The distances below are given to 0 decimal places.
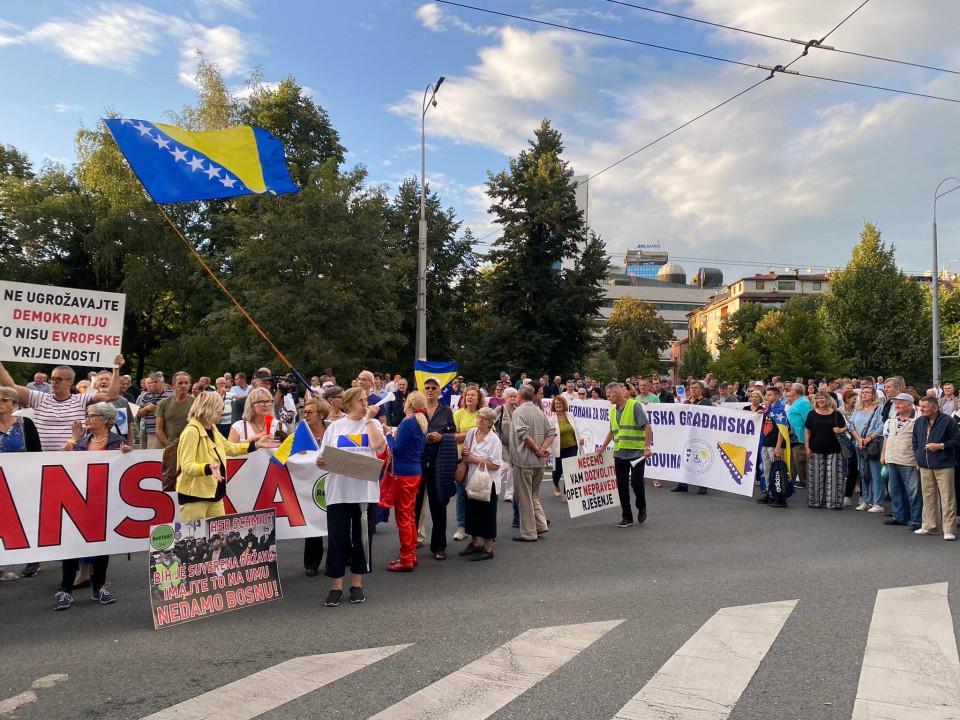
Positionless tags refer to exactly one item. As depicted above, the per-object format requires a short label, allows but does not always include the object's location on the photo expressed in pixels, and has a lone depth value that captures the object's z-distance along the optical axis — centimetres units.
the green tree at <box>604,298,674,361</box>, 8194
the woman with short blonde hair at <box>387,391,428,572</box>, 734
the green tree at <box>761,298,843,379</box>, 4662
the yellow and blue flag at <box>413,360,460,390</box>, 1549
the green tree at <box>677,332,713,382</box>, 8349
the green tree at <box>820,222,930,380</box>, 4697
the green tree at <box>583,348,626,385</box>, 5303
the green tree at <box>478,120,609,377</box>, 3753
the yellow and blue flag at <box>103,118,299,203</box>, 965
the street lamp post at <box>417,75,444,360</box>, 2536
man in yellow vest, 991
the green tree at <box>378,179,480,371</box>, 4031
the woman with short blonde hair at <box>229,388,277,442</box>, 696
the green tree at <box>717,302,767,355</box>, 8529
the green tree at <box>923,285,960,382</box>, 4816
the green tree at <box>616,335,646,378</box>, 7006
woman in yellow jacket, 596
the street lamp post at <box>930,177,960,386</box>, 3353
